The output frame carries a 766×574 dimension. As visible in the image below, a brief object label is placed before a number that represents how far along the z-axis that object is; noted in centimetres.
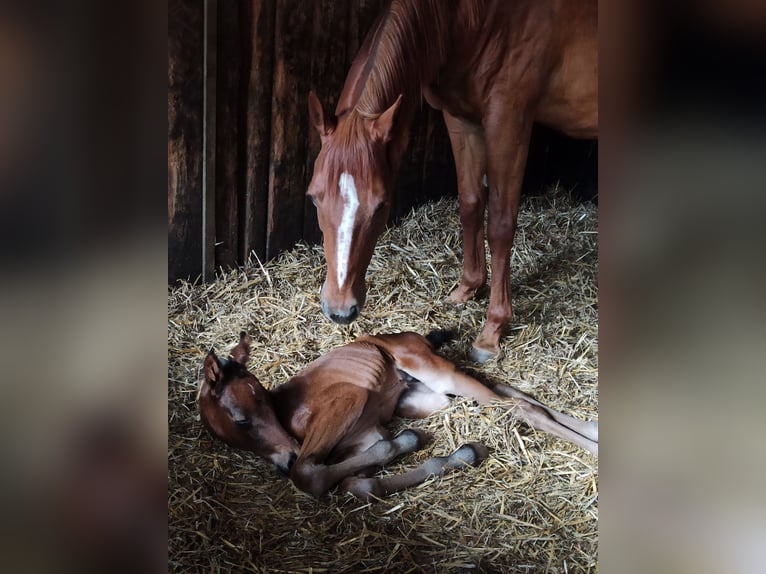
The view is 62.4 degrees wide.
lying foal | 131
